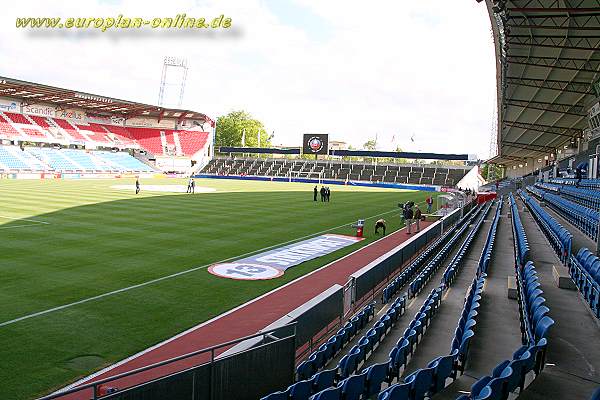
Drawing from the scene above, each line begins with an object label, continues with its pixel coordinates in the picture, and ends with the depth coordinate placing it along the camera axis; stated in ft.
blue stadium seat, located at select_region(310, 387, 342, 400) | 17.68
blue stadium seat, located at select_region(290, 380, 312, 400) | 19.49
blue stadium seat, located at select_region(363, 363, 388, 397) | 20.52
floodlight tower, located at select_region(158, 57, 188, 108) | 350.02
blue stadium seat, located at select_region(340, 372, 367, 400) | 19.02
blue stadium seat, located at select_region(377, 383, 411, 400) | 17.65
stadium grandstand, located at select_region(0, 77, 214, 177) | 212.23
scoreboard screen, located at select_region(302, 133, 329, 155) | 270.05
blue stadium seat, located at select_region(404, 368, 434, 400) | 18.83
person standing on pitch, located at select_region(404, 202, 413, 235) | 79.20
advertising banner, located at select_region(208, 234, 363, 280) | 48.88
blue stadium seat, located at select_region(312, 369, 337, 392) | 20.50
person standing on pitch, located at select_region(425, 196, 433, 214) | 109.15
